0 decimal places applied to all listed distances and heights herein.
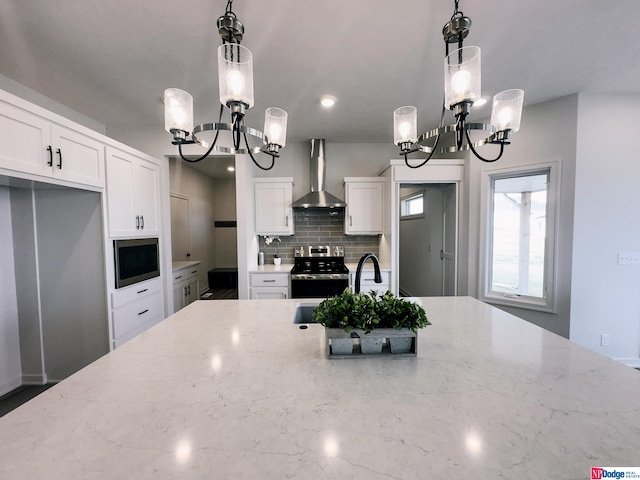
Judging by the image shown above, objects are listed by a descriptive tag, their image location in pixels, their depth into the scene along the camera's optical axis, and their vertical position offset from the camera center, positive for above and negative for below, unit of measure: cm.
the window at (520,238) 285 -11
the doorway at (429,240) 362 -17
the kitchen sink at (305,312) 187 -57
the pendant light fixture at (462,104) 115 +60
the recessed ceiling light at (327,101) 263 +131
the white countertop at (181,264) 395 -52
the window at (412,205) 473 +46
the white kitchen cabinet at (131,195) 251 +39
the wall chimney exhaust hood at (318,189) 369 +61
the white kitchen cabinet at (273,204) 377 +38
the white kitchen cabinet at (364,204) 379 +37
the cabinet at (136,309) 251 -79
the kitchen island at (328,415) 63 -54
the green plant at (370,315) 112 -36
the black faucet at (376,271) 146 -23
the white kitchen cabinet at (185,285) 378 -82
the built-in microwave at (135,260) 254 -29
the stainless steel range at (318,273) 342 -56
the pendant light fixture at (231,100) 116 +62
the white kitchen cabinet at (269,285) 351 -71
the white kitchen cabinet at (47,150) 166 +60
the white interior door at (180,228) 475 +7
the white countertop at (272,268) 352 -51
